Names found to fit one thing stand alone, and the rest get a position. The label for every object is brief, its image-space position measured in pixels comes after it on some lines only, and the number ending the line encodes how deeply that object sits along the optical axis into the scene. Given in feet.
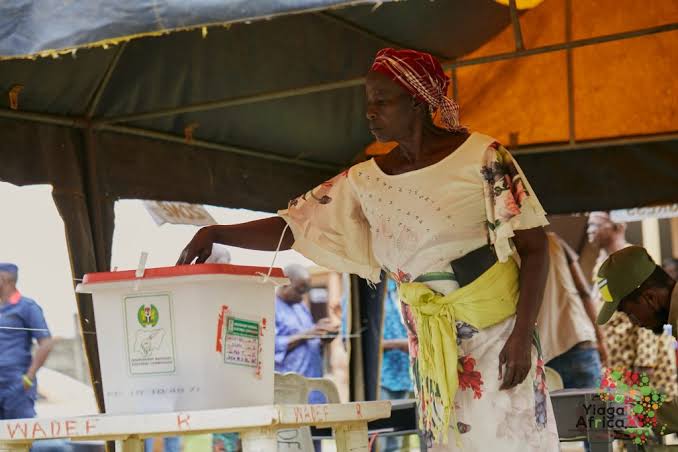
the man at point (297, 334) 24.23
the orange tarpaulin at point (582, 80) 17.03
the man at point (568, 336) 22.66
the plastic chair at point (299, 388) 15.87
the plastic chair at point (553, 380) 16.94
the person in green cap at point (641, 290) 11.31
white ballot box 7.77
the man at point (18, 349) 18.52
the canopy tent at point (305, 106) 14.32
